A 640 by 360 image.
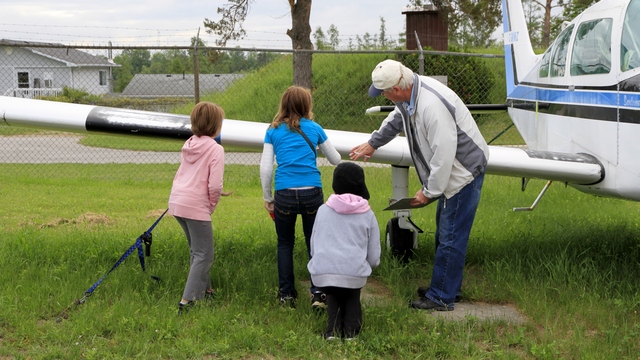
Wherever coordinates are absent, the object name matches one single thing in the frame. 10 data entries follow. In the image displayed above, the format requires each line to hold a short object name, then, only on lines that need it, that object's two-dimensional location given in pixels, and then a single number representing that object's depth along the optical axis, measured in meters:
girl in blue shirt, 4.69
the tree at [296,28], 14.17
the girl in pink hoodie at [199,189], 4.62
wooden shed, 21.47
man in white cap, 4.55
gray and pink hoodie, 4.13
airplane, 4.98
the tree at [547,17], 24.06
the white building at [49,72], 22.36
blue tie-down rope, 4.89
